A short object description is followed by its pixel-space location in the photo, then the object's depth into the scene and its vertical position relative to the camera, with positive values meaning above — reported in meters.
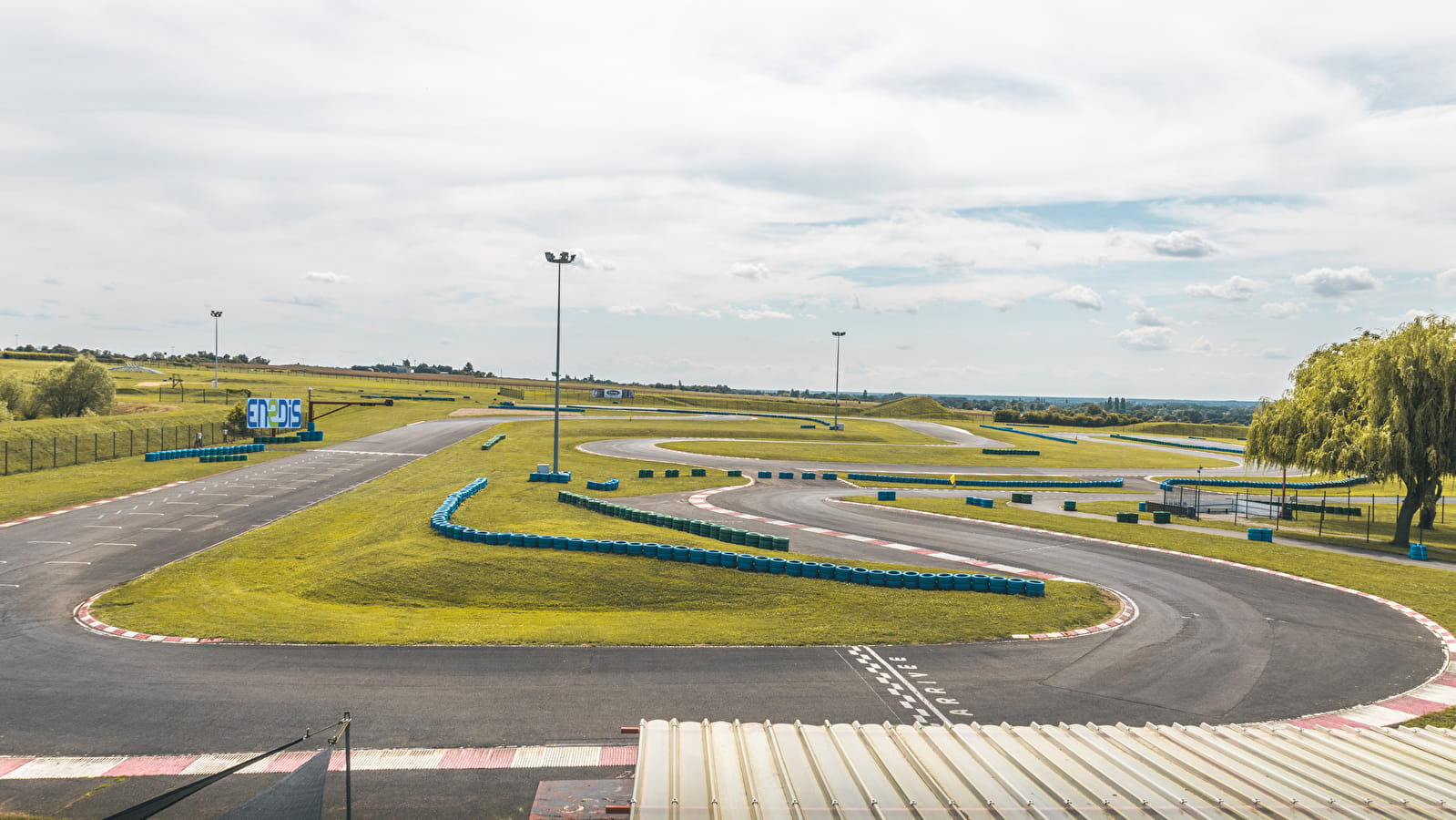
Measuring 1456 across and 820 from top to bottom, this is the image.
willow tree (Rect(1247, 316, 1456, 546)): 39.34 +0.31
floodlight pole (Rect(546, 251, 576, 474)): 47.28 +8.31
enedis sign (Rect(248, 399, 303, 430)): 73.19 -3.40
